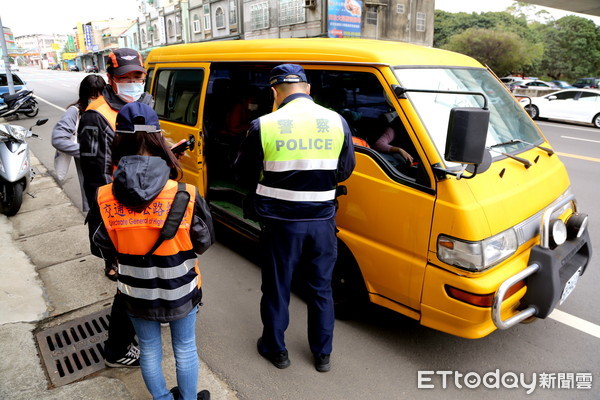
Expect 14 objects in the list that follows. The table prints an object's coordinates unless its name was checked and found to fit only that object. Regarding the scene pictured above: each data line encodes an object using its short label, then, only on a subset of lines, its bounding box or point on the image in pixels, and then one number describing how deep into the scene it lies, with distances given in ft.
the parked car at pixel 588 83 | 106.42
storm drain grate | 9.09
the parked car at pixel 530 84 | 87.94
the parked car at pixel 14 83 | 54.75
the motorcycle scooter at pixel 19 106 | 23.62
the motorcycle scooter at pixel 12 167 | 17.42
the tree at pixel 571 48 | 143.02
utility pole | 51.37
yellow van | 7.91
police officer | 7.97
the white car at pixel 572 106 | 48.47
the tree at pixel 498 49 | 124.47
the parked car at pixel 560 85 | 91.14
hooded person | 6.06
